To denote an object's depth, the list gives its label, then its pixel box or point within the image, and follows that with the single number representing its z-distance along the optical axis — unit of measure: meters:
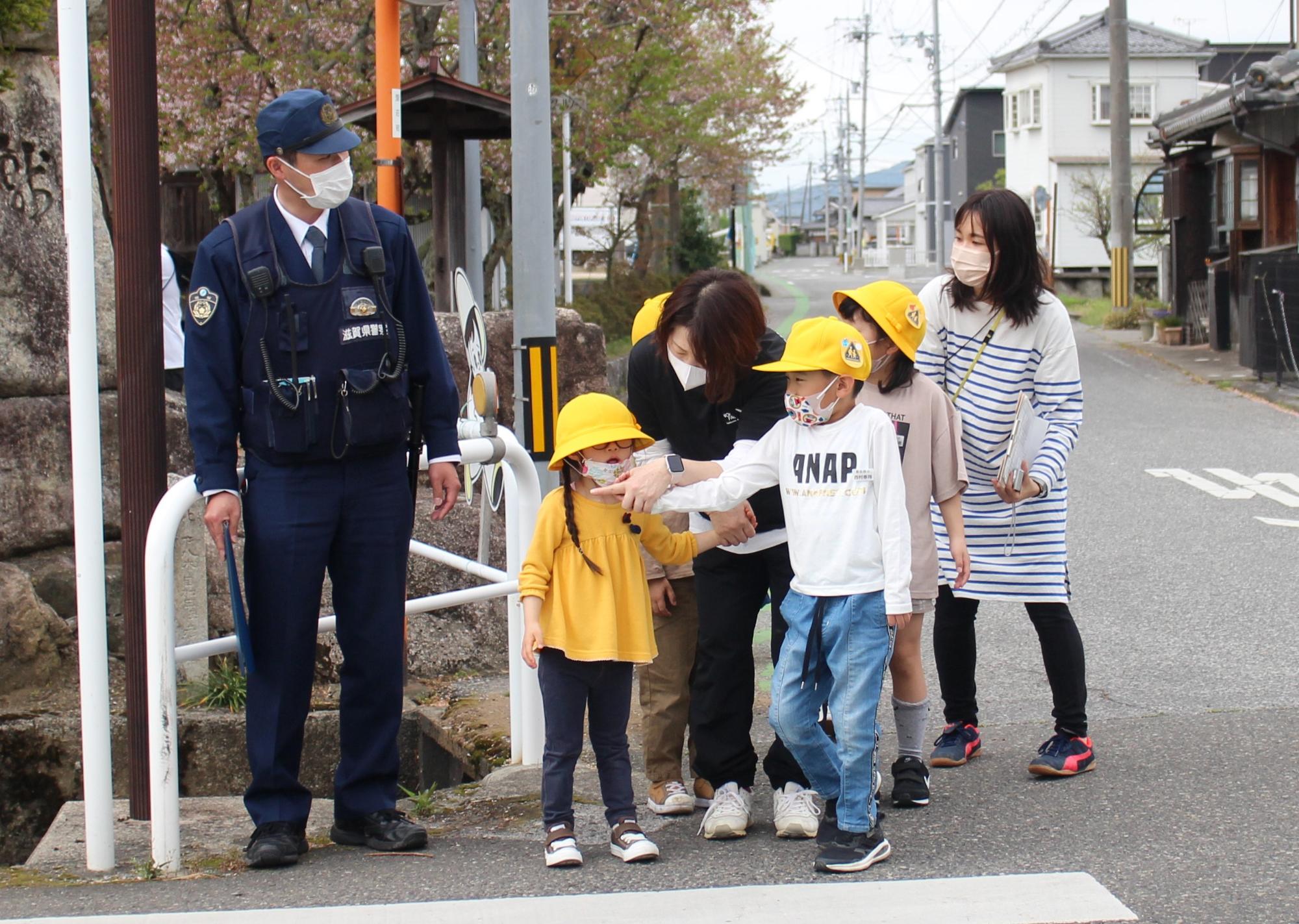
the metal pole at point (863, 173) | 69.25
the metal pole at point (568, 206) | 16.30
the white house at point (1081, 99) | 42.50
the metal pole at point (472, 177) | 10.95
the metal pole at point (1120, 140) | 22.59
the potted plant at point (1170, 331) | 21.25
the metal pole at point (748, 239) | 55.94
